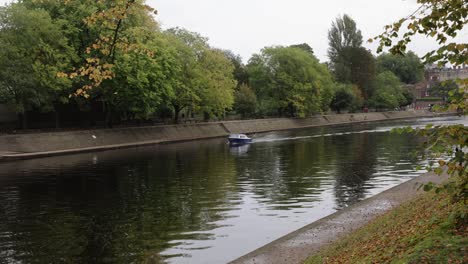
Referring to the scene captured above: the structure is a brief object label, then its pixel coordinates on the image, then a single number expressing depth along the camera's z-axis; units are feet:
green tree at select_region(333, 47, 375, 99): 443.32
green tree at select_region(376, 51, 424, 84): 645.10
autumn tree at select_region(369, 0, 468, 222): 21.04
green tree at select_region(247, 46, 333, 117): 322.34
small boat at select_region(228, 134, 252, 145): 183.11
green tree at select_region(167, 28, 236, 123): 228.22
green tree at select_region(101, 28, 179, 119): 177.88
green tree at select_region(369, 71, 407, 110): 457.68
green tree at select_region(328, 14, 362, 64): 444.14
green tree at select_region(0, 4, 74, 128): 154.40
